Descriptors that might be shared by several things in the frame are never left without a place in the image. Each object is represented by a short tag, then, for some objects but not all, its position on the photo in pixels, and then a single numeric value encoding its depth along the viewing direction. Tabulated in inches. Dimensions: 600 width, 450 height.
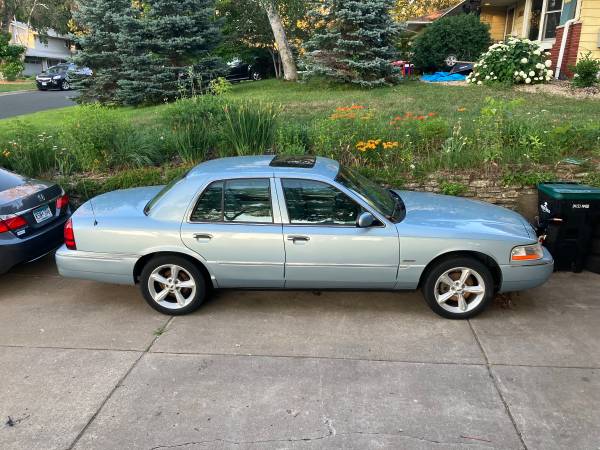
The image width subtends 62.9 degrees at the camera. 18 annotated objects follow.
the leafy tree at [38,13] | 1683.1
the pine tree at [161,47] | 550.9
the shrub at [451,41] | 679.7
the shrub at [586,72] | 468.1
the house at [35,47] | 1987.0
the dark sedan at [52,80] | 1139.3
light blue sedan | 170.6
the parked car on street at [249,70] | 1010.1
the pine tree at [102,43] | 557.3
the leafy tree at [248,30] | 825.5
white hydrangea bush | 513.3
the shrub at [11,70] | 1435.8
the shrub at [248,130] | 276.7
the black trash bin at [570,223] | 212.7
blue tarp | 609.2
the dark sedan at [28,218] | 198.1
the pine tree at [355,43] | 536.4
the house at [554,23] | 536.1
